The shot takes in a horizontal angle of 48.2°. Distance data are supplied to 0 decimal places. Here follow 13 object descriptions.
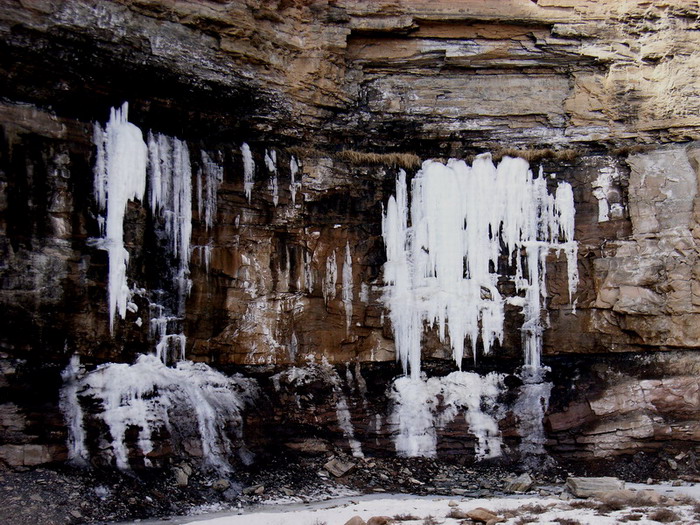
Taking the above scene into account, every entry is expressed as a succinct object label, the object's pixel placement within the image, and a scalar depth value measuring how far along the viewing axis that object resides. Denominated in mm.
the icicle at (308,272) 17922
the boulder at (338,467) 16391
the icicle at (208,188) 16859
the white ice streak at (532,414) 17766
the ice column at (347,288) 18188
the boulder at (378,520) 12386
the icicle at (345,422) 17438
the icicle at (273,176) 17656
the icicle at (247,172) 17391
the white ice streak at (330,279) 18062
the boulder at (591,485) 14891
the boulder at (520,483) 15980
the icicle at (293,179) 17859
